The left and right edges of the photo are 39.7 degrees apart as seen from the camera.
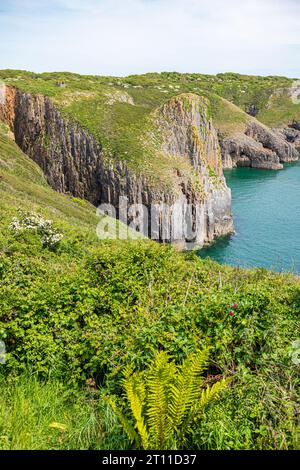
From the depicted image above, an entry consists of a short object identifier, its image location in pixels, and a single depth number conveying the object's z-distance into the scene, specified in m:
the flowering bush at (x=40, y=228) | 18.67
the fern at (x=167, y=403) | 6.58
